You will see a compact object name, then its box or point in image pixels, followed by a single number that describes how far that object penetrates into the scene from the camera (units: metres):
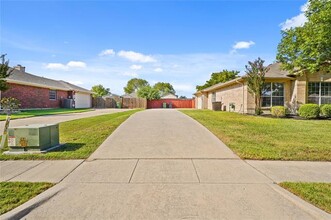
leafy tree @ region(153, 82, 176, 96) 98.12
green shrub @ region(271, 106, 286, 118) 16.65
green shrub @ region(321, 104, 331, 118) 15.95
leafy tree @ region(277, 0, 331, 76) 15.30
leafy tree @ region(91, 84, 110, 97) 72.25
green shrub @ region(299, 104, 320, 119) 15.82
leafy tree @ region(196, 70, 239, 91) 48.94
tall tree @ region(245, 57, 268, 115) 17.54
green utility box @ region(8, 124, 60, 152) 6.17
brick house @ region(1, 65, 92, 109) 22.19
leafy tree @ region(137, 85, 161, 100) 48.45
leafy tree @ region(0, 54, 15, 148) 6.53
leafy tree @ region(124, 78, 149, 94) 101.41
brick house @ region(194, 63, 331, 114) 18.44
